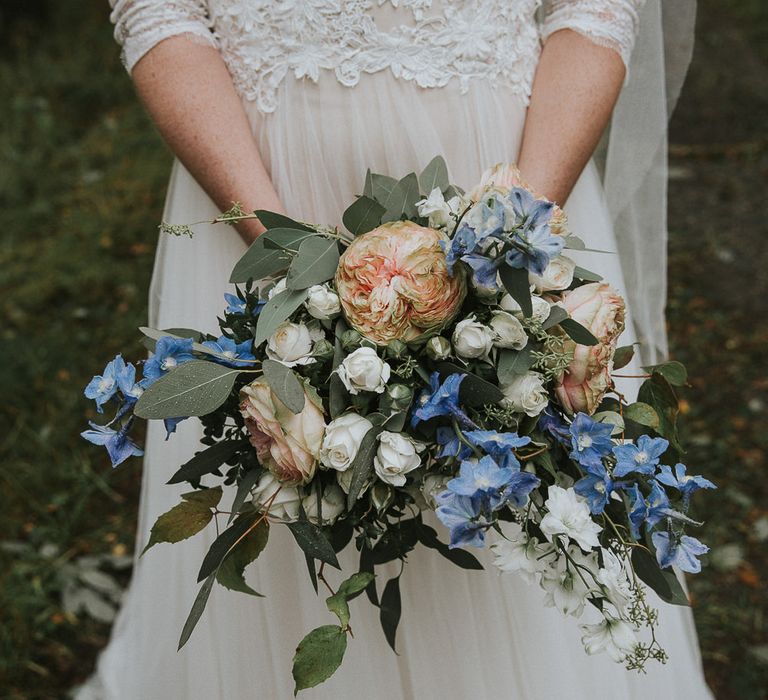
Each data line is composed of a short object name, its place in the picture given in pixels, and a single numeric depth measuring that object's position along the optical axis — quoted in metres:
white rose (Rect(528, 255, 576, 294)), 1.09
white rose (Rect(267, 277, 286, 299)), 1.11
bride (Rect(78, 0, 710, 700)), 1.48
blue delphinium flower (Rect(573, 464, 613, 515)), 1.00
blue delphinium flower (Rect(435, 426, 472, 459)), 1.01
